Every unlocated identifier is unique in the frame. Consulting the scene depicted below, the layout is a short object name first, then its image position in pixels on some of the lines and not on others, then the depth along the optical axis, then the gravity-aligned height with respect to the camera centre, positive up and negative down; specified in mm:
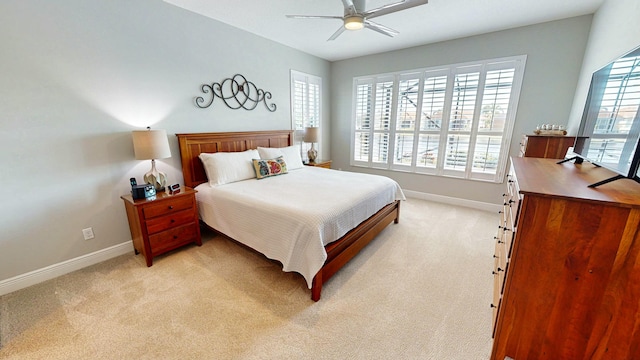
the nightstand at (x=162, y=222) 2285 -989
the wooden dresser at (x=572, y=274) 1017 -677
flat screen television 1125 +22
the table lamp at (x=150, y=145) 2324 -216
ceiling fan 2025 +973
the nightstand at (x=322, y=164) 4348 -734
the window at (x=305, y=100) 4383 +438
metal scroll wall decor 3166 +413
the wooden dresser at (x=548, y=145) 2467 -217
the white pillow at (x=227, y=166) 2873 -533
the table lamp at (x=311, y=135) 4426 -215
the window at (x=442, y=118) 3523 +100
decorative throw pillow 3168 -586
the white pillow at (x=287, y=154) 3564 -469
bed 1924 -826
